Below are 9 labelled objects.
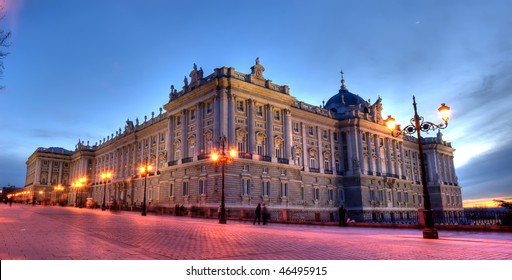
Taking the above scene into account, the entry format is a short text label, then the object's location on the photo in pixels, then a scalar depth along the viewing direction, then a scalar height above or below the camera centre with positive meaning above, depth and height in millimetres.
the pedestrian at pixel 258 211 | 25625 -861
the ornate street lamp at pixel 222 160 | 25406 +2990
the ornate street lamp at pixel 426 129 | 14727 +3232
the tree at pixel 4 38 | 14002 +6428
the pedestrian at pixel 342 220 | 24594 -1492
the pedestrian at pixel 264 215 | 25534 -1107
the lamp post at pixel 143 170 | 37000 +3355
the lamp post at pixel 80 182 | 69362 +3918
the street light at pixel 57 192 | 95175 +2926
